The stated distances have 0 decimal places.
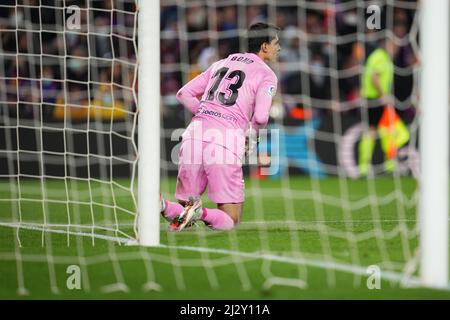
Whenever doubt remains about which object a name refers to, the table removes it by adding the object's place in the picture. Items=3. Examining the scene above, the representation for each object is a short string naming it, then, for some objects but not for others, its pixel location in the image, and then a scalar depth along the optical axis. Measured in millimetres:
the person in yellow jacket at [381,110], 23000
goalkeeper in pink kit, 13133
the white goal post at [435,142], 8586
